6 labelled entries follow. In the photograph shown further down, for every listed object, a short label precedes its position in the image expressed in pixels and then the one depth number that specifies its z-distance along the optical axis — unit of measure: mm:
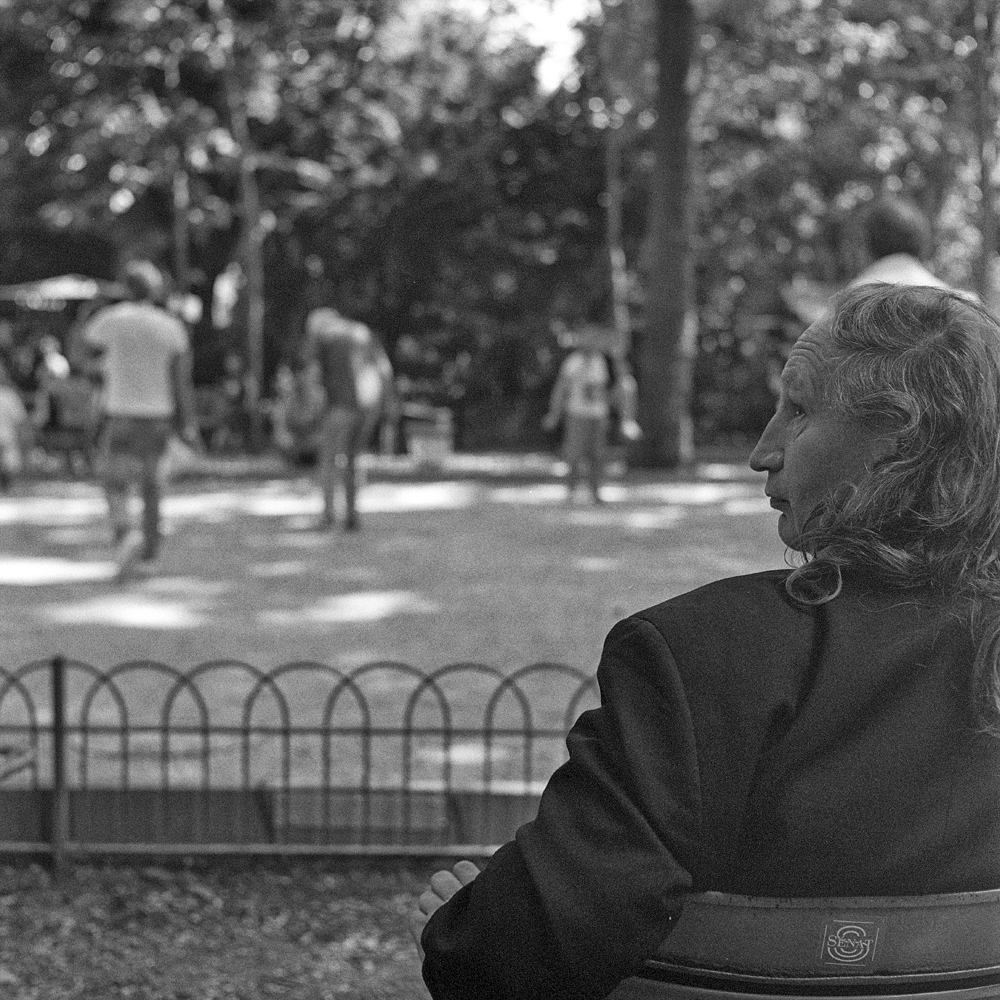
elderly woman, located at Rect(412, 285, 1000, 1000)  1717
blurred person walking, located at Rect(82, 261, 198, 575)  10789
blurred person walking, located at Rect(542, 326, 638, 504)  15570
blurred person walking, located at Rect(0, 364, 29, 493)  18297
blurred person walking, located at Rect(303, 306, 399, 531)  13477
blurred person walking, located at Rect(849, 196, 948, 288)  6969
